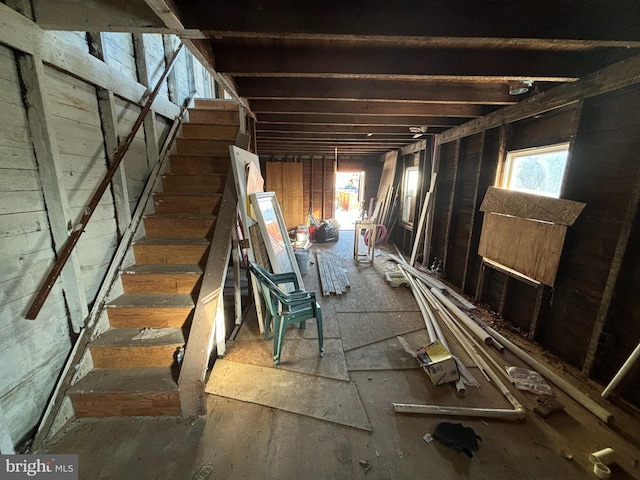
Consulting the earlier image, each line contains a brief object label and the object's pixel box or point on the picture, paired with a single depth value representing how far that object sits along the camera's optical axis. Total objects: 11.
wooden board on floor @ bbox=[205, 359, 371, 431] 1.68
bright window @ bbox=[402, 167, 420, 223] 5.47
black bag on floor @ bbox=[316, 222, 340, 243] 6.45
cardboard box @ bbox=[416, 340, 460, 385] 1.91
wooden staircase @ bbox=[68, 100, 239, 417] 1.65
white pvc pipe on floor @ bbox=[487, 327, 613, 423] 1.67
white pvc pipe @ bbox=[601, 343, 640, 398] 1.62
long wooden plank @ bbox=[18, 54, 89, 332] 1.40
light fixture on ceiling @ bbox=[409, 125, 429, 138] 3.91
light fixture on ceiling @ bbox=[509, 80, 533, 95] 2.26
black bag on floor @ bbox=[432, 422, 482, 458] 1.47
